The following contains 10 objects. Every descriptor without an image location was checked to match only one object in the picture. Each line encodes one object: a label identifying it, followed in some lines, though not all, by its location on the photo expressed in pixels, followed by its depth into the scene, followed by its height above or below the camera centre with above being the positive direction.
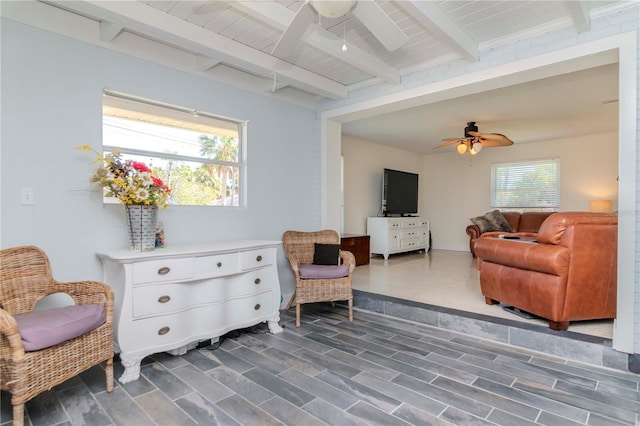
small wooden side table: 5.67 -0.63
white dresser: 2.30 -0.66
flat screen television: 7.04 +0.34
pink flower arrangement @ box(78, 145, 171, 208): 2.45 +0.22
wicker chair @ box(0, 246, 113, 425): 1.65 -0.70
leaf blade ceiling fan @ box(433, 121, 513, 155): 5.02 +1.03
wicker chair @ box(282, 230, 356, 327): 3.35 -0.77
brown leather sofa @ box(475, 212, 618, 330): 2.59 -0.47
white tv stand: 6.67 -0.52
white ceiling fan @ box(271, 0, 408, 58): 1.70 +1.06
